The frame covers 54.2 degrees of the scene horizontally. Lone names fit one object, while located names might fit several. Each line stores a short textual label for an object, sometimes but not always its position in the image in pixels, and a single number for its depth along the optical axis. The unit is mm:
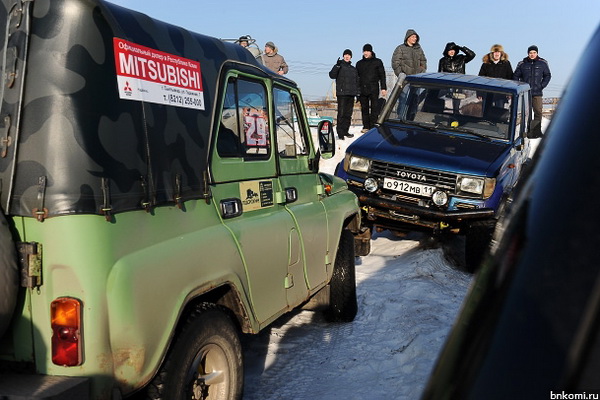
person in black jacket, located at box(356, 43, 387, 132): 13469
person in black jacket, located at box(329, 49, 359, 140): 13883
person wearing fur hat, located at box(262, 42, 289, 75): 11875
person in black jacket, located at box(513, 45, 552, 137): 13719
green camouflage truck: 2354
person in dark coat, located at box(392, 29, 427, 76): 12938
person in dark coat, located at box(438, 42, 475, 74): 12320
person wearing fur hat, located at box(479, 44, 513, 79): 12875
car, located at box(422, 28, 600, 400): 703
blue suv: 6934
